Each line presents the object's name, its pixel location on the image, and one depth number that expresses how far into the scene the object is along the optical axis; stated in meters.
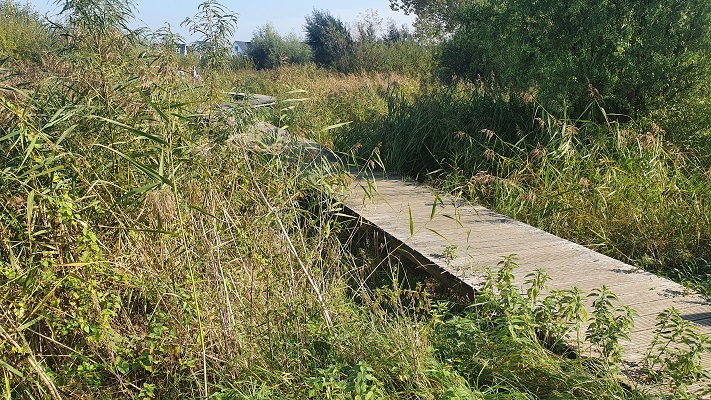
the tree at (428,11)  26.81
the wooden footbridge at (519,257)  3.44
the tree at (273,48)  31.31
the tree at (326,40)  23.80
